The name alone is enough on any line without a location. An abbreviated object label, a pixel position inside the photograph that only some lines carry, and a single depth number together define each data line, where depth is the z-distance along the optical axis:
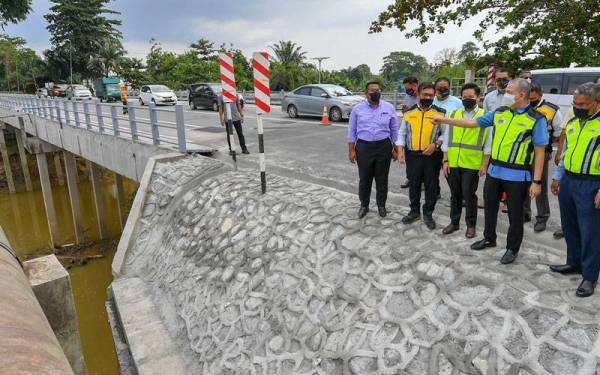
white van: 9.64
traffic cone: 13.82
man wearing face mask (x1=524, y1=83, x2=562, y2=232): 4.29
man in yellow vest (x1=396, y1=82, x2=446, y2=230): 4.21
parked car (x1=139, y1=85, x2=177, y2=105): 25.48
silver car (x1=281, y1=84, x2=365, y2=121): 14.34
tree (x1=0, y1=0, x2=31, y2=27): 21.92
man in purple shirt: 4.44
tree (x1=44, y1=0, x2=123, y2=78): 46.44
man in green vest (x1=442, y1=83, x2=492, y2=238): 3.88
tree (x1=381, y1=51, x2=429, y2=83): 71.19
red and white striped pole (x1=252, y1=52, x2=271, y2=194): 5.95
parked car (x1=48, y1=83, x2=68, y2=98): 35.71
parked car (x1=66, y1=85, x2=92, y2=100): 31.84
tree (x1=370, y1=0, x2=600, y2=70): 11.70
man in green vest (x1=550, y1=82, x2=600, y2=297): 2.93
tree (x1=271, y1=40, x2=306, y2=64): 48.03
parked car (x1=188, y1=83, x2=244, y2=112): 21.22
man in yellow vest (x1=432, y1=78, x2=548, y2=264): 3.28
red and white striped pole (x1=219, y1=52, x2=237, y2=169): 7.67
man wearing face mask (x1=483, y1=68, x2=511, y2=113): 5.19
